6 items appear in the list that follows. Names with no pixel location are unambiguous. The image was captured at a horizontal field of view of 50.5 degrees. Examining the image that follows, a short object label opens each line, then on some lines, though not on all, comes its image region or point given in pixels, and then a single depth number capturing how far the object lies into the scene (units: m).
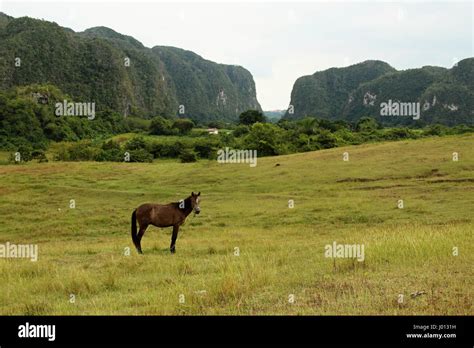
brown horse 17.17
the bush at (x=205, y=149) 75.44
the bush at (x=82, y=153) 77.18
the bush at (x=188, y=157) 70.44
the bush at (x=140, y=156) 73.19
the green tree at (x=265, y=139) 70.33
